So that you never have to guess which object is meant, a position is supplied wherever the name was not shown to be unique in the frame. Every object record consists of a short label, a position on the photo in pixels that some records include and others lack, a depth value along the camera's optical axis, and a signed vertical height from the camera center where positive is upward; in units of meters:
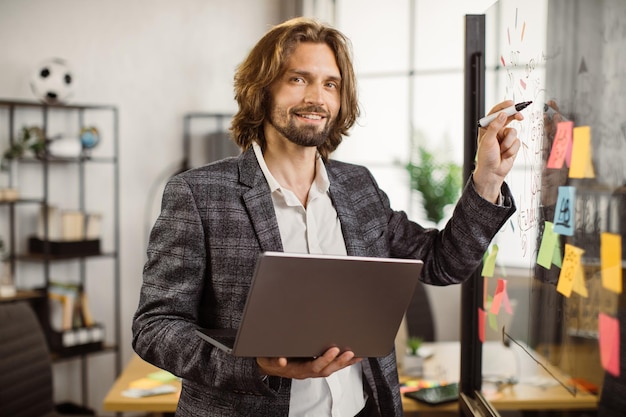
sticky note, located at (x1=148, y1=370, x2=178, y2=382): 2.73 -0.69
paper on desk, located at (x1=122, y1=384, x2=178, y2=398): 2.55 -0.69
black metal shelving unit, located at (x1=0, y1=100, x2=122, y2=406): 4.20 -0.17
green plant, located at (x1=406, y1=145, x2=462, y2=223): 4.90 +0.09
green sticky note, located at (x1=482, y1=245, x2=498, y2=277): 1.87 -0.17
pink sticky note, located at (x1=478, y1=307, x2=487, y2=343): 1.94 -0.34
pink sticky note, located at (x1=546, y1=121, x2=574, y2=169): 1.30 +0.09
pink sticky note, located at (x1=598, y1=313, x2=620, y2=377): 1.11 -0.22
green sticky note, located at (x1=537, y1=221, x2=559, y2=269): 1.40 -0.09
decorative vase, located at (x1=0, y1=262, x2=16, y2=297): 4.03 -0.52
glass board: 1.12 +0.01
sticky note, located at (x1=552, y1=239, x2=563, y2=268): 1.36 -0.11
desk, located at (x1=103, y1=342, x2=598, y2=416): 1.42 -0.47
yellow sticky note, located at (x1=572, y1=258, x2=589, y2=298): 1.24 -0.15
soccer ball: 4.19 +0.63
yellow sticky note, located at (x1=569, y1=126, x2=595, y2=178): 1.20 +0.07
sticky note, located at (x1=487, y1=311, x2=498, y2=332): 1.85 -0.32
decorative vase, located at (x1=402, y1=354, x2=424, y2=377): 2.92 -0.68
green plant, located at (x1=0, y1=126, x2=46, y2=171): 4.07 +0.26
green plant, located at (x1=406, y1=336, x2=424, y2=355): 2.98 -0.61
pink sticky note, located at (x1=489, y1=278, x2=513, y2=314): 1.81 -0.25
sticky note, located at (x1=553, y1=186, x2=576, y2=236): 1.28 -0.03
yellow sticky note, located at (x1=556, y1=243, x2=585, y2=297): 1.27 -0.13
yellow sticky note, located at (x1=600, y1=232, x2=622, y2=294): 1.08 -0.10
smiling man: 1.60 -0.07
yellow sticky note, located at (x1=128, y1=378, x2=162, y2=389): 2.64 -0.69
